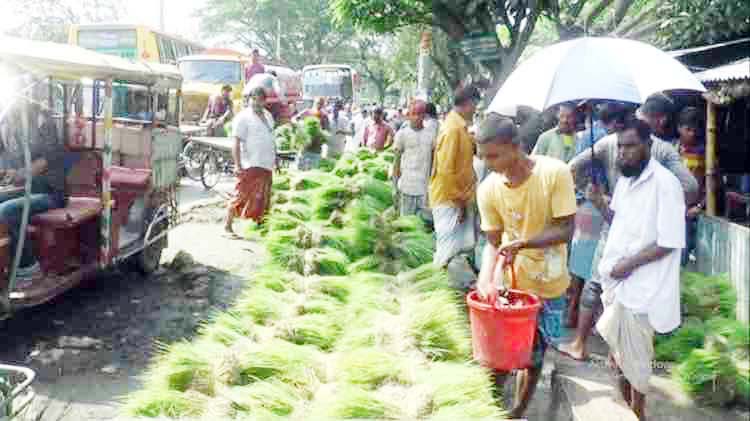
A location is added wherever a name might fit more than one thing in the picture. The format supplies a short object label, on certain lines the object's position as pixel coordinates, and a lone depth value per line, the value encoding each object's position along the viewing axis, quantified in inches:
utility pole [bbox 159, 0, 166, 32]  1027.9
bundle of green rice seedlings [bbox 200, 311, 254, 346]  163.8
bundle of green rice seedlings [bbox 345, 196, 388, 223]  275.4
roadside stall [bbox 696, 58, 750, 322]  205.0
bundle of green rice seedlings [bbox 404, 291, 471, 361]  160.6
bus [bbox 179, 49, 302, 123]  691.4
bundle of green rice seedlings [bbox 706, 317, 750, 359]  145.6
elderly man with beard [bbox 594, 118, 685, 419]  120.6
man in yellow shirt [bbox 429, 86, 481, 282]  217.3
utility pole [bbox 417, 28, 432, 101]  499.8
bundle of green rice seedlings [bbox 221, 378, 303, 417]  133.4
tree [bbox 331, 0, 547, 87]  392.8
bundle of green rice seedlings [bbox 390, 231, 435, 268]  239.0
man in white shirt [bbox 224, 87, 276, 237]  317.4
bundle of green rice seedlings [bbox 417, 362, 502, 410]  132.2
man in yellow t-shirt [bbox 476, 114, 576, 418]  135.5
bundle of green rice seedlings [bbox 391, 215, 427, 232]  262.1
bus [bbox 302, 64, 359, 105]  1152.2
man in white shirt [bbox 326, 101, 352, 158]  562.6
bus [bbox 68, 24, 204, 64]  679.1
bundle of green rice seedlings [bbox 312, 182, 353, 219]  308.8
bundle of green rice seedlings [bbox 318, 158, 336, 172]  485.8
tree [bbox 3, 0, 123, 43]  975.0
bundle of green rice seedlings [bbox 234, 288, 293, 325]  179.6
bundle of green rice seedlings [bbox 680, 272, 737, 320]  179.5
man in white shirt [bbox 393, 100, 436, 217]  275.7
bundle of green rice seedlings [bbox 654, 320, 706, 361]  172.2
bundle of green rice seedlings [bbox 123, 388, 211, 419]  133.7
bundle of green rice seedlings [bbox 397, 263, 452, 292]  196.9
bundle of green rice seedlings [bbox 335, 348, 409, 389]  142.3
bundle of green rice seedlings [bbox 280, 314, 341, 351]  167.8
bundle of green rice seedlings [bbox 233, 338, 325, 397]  144.6
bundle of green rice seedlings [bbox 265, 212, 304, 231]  281.5
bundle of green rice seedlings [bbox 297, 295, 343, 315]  185.1
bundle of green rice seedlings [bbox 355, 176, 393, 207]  324.2
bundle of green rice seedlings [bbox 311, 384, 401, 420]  128.5
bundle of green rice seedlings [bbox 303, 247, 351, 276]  229.0
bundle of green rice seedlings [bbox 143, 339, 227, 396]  145.0
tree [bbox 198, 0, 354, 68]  1739.7
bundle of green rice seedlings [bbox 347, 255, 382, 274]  228.8
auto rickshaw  191.6
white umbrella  165.5
